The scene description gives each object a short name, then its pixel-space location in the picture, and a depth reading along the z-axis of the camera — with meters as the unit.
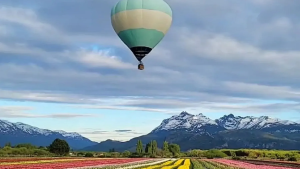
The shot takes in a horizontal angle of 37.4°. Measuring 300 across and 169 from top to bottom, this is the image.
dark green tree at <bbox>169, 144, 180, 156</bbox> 159.25
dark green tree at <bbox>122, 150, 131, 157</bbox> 116.84
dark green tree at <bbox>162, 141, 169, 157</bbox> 146.54
